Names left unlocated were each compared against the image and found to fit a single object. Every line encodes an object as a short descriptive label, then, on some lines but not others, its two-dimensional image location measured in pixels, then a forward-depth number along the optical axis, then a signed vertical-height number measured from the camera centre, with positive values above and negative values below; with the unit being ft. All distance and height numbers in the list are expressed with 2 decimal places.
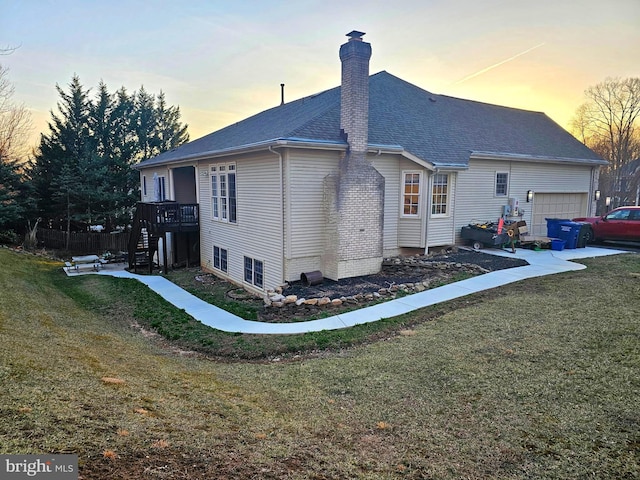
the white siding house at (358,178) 37.17 +2.73
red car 49.90 -3.20
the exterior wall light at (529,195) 56.80 +0.90
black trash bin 50.34 -4.22
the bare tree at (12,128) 84.12 +17.06
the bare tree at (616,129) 114.19 +22.32
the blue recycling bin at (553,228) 51.54 -3.56
